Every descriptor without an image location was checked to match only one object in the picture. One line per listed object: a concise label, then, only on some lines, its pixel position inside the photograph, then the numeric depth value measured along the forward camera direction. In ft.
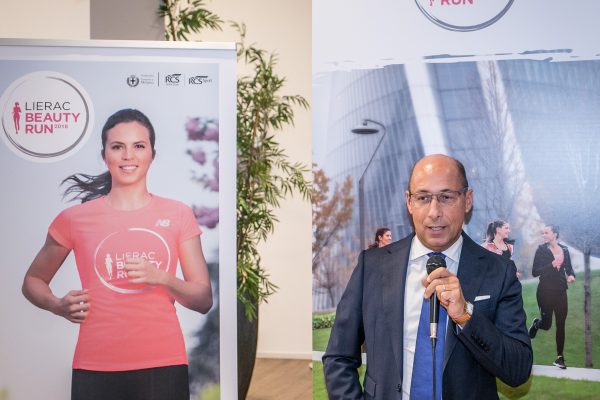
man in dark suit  8.89
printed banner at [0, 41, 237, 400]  10.50
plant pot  17.19
